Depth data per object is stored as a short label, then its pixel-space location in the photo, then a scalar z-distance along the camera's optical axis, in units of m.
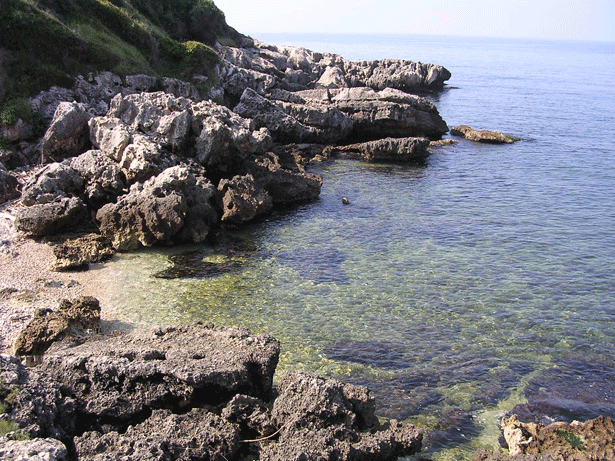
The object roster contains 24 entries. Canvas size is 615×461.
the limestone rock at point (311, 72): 51.38
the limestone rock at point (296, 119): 41.25
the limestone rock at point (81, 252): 20.59
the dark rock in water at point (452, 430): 11.97
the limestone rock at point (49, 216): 22.19
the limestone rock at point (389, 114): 45.91
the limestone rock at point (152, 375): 10.67
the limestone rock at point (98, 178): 24.61
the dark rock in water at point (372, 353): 15.15
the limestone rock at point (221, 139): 28.19
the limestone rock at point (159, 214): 22.72
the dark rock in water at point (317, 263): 20.80
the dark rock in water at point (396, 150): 41.00
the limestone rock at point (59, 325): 14.52
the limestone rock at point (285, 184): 29.66
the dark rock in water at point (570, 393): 13.19
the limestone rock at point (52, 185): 22.98
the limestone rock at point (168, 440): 8.93
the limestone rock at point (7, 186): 24.95
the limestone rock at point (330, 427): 9.66
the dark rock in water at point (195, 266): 20.69
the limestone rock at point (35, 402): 9.18
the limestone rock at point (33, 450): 7.85
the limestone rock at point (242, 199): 25.97
